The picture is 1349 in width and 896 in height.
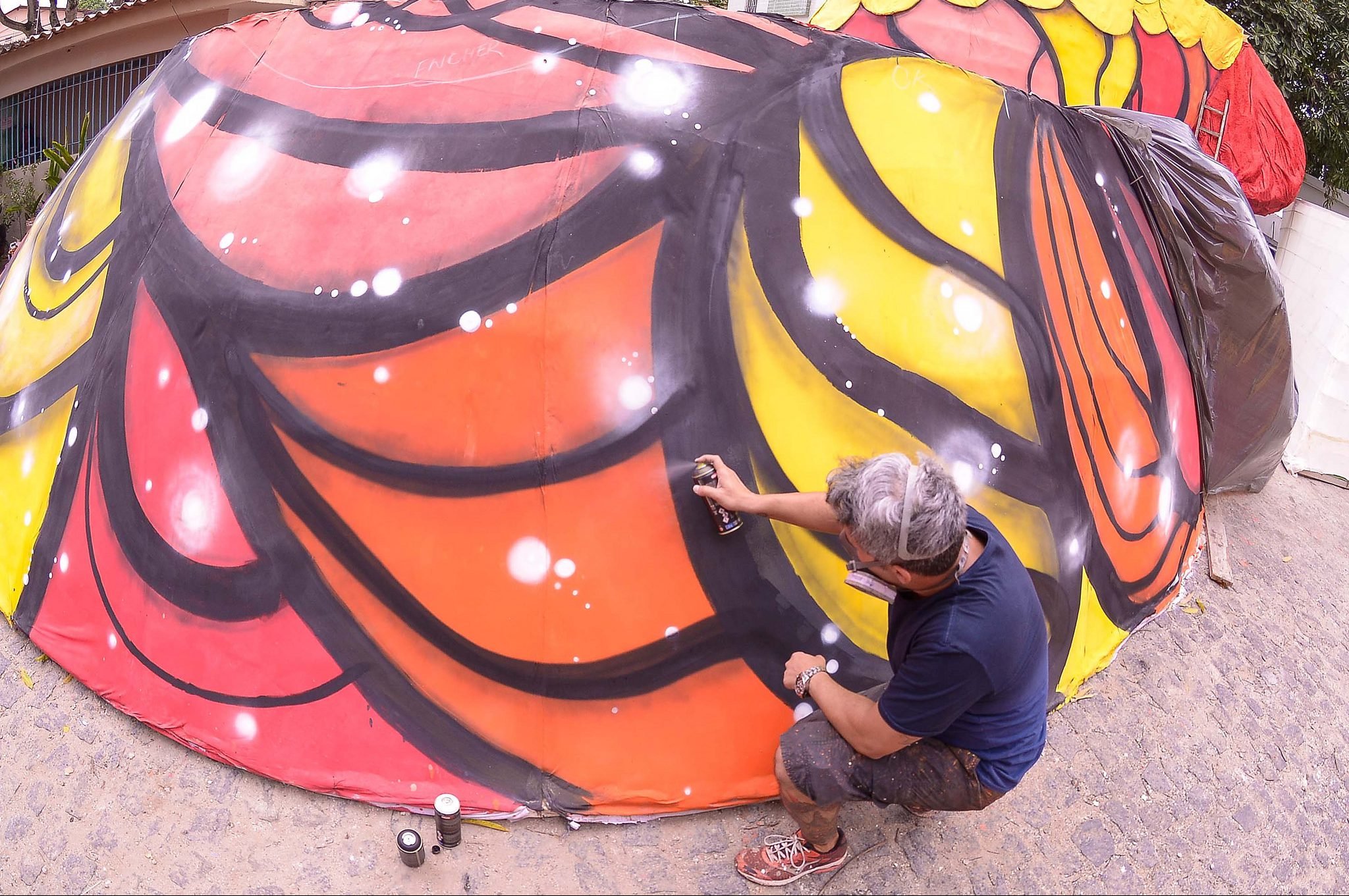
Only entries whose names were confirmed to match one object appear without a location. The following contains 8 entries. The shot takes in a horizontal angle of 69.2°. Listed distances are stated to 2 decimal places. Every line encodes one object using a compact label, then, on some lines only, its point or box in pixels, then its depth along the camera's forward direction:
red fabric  5.52
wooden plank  4.31
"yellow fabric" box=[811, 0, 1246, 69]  5.53
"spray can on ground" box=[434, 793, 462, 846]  2.77
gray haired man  2.19
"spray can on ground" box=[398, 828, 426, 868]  2.72
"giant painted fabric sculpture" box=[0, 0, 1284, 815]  2.95
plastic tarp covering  4.16
